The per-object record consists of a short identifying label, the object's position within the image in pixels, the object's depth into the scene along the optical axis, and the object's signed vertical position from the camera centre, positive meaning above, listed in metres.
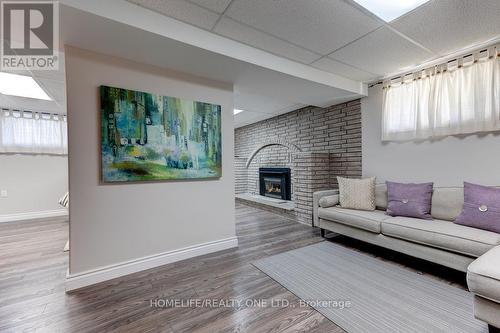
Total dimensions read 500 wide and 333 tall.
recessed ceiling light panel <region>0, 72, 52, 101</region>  2.78 +1.21
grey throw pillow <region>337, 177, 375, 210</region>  2.93 -0.40
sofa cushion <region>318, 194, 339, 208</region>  3.11 -0.51
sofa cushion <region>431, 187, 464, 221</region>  2.33 -0.43
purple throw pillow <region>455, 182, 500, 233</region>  1.93 -0.42
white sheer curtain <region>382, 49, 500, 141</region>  2.26 +0.75
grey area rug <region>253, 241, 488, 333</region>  1.46 -1.07
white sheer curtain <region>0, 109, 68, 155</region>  4.15 +0.75
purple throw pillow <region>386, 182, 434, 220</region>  2.46 -0.43
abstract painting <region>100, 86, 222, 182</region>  2.07 +0.33
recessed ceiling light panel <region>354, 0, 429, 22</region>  1.68 +1.27
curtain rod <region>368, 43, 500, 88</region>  2.22 +1.22
